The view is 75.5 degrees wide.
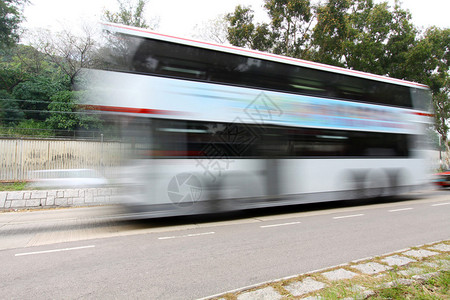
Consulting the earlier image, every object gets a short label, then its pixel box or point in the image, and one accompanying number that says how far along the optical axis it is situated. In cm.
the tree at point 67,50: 2430
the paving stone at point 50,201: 1052
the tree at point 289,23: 1812
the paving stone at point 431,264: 353
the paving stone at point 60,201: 1066
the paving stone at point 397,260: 378
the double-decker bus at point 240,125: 638
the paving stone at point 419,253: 410
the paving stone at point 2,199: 993
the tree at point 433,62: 1867
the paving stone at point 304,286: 301
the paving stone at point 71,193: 1079
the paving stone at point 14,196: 1004
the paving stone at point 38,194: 1031
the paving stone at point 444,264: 336
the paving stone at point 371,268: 355
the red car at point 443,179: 1467
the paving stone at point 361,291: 272
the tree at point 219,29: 2637
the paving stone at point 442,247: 436
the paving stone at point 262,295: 291
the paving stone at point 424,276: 307
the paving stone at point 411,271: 330
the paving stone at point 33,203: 1024
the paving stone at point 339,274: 336
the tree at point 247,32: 1891
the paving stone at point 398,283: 292
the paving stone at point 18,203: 1007
